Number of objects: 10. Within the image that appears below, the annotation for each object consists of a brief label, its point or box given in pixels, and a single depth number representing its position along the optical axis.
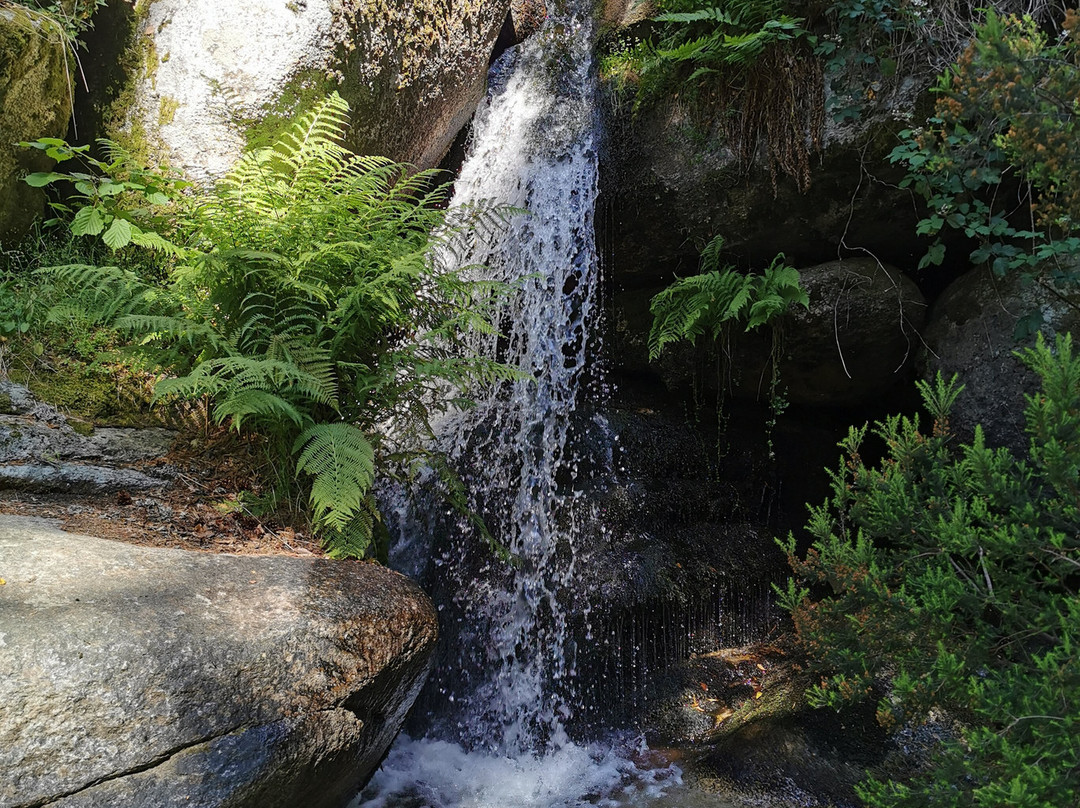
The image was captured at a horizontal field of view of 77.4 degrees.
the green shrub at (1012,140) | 2.25
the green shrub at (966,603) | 1.85
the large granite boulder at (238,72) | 4.29
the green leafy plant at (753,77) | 4.51
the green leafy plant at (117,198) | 3.51
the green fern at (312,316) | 2.92
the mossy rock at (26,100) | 3.74
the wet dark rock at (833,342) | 4.75
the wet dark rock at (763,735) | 3.31
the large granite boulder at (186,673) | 1.79
